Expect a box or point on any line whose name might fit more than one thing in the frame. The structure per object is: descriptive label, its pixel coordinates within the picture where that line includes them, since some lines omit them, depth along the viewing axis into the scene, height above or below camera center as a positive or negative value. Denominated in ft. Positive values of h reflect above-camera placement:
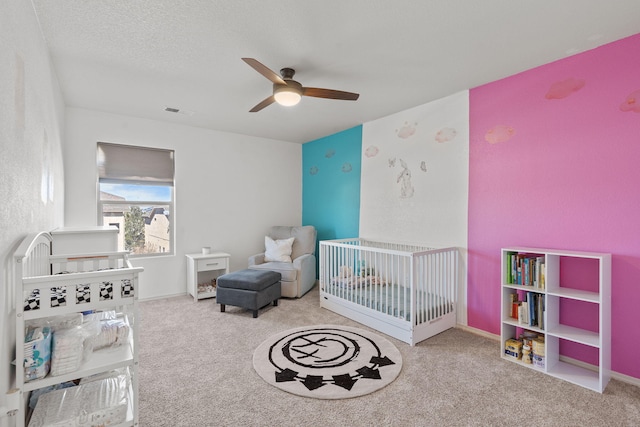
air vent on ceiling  11.89 +4.03
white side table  13.30 -2.50
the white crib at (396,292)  9.26 -2.61
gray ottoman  11.23 -2.73
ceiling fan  7.94 +3.22
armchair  13.56 -2.20
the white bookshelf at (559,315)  6.89 -2.39
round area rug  6.88 -3.70
